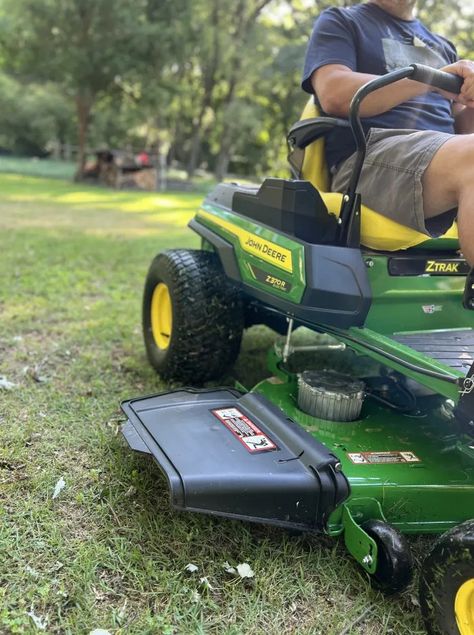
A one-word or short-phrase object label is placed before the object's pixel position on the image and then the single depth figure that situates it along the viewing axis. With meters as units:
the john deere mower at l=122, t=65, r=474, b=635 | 1.53
